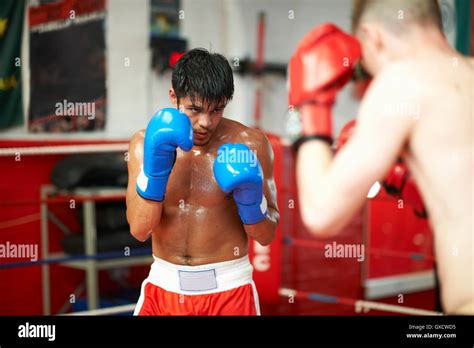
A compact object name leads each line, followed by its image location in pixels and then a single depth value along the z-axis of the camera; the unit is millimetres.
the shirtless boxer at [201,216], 1339
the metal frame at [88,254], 2787
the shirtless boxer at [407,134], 1021
